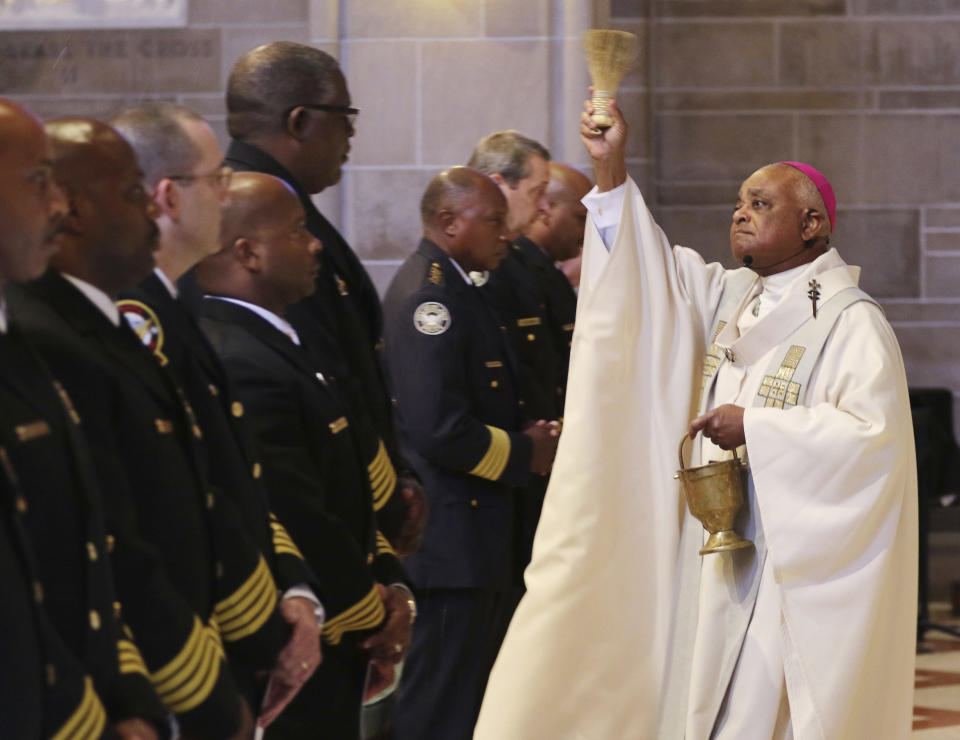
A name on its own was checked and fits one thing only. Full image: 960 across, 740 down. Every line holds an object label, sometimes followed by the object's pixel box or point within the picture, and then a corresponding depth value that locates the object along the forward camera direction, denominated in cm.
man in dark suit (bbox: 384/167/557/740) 949
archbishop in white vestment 782
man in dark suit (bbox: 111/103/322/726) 526
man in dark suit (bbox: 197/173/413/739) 622
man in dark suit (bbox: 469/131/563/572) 1064
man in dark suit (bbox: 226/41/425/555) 720
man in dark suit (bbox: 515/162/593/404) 1193
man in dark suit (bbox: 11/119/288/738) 445
